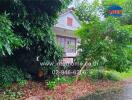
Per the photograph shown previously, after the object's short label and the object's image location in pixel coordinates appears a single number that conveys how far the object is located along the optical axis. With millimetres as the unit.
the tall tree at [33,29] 3653
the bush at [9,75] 3651
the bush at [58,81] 3919
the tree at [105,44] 4996
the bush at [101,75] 5328
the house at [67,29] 9374
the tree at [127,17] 12017
